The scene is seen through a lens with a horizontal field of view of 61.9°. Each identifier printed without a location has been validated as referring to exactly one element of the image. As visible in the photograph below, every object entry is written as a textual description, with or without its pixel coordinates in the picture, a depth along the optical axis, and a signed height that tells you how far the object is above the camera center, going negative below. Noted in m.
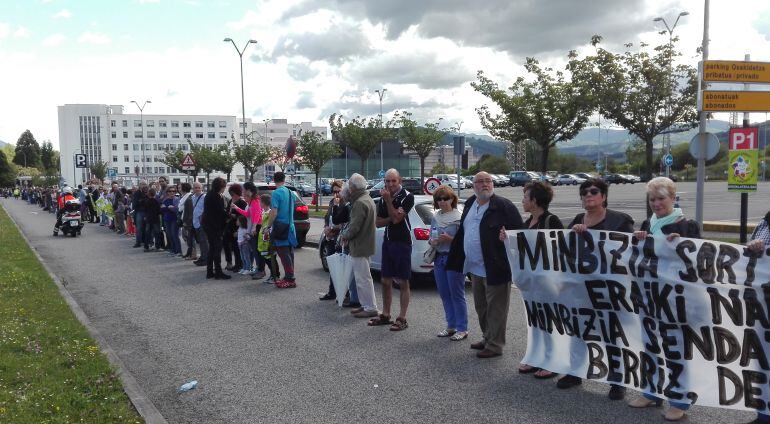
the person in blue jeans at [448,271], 6.93 -1.09
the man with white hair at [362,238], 7.90 -0.84
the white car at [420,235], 10.08 -1.00
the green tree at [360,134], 51.00 +3.07
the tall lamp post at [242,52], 40.26 +7.68
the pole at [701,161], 14.08 +0.17
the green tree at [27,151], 168.50 +6.36
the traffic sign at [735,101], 13.99 +1.47
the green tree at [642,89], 23.27 +2.94
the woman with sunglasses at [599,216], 5.17 -0.39
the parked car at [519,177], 68.75 -0.74
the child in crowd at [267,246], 11.03 -1.29
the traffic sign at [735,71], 13.62 +2.06
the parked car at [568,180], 75.31 -1.21
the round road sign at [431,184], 20.71 -0.42
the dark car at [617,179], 74.00 -1.13
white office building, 146.88 +9.24
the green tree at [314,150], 36.19 +1.25
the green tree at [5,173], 130.25 +0.49
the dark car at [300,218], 16.44 -1.18
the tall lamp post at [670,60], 23.61 +4.02
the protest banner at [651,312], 4.41 -1.09
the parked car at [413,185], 42.93 -0.95
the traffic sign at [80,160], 34.72 +0.79
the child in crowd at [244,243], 11.96 -1.33
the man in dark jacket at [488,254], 6.06 -0.80
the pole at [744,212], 14.88 -1.04
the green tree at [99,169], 118.31 +1.01
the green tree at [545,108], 22.77 +2.22
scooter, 22.16 -1.52
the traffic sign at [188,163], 26.23 +0.43
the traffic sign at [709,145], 13.80 +0.50
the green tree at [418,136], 61.62 +3.40
